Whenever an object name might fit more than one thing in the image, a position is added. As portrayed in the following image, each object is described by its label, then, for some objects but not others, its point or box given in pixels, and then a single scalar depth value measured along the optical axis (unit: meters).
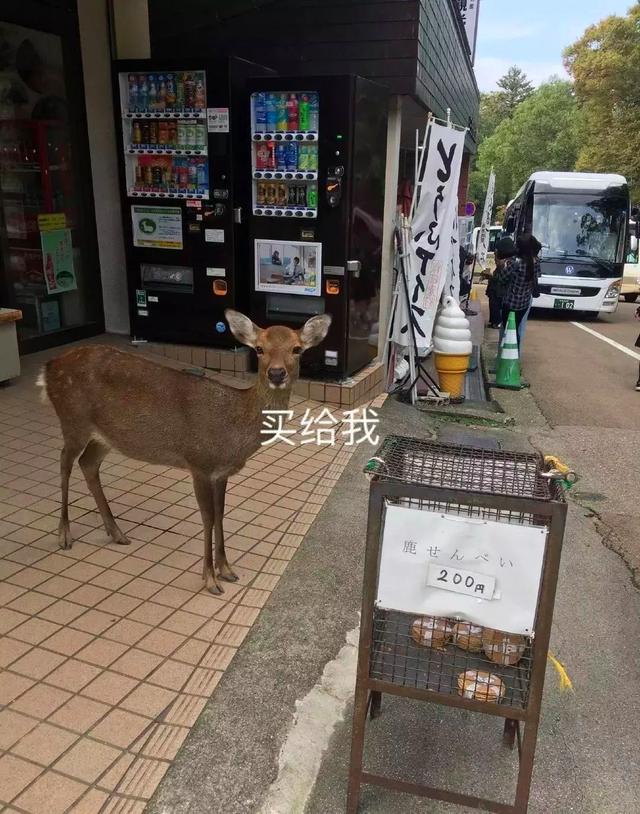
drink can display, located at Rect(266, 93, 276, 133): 6.66
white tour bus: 16.44
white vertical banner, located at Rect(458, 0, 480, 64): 16.41
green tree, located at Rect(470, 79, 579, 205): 45.88
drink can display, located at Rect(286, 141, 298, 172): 6.72
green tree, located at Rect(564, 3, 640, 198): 27.34
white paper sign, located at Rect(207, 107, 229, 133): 6.77
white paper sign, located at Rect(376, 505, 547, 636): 2.22
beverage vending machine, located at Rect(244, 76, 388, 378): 6.53
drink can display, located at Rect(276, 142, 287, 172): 6.76
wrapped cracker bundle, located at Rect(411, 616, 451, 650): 2.65
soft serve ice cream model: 8.20
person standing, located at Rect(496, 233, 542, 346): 10.20
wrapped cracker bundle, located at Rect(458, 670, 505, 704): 2.47
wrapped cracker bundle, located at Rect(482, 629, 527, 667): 2.54
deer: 3.78
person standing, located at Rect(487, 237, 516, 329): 10.92
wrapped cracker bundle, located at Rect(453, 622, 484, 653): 2.63
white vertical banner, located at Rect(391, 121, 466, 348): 7.58
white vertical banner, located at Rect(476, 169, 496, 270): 19.48
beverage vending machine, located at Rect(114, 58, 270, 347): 6.86
